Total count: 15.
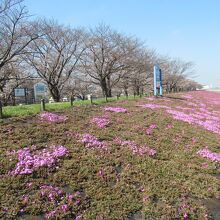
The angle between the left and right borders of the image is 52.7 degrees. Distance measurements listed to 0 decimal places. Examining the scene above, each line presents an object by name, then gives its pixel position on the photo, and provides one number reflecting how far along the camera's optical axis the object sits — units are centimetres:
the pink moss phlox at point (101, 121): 971
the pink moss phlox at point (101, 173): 563
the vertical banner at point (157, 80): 2467
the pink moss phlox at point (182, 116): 1278
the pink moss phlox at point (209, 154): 735
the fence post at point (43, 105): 1159
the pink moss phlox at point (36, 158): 551
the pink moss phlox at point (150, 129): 957
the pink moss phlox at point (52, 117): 967
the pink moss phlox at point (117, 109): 1333
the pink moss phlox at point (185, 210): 440
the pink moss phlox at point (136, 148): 728
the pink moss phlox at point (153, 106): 1621
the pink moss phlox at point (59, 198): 427
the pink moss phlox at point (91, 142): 733
